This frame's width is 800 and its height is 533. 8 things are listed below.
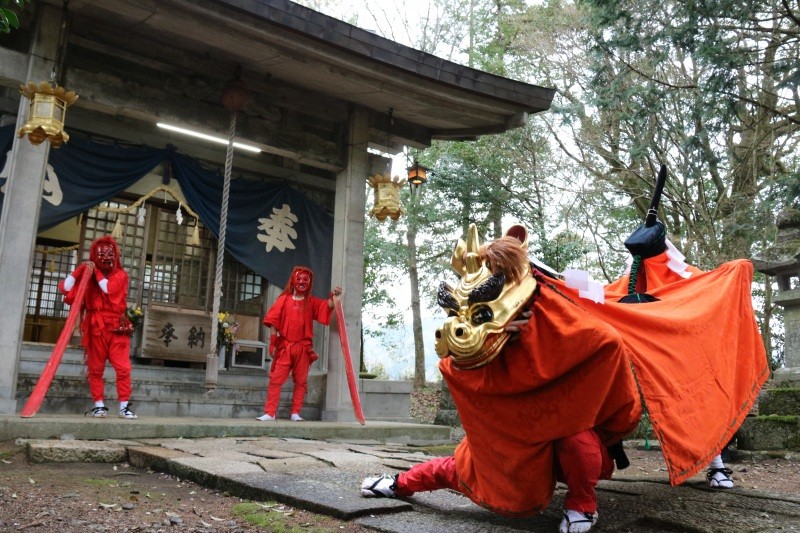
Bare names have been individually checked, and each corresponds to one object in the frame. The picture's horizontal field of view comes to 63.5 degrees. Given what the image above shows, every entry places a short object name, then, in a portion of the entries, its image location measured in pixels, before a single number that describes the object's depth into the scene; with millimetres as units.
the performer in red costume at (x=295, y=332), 8531
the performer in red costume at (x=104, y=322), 7344
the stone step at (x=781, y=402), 7379
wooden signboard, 9672
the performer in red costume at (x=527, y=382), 2797
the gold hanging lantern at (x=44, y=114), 6641
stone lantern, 8992
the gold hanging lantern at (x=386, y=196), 9484
